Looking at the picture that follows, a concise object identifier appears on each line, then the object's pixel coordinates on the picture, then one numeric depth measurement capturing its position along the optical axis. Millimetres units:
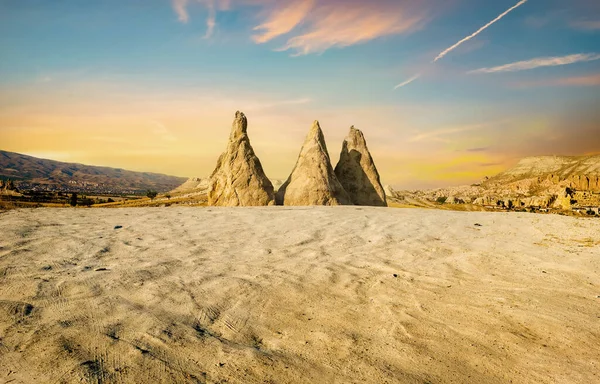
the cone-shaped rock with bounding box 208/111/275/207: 18688
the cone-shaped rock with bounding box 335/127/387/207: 22625
